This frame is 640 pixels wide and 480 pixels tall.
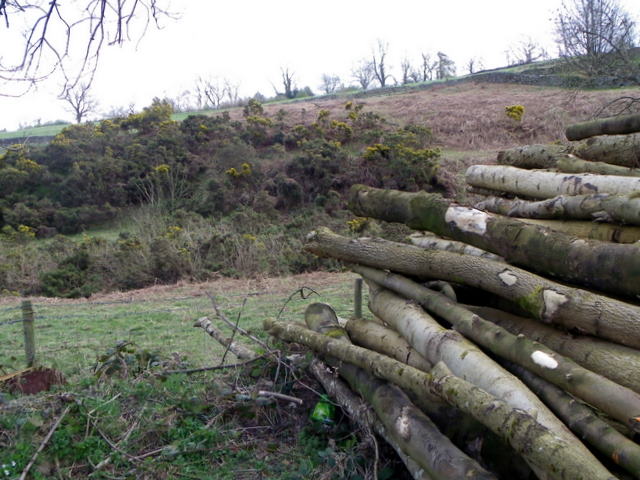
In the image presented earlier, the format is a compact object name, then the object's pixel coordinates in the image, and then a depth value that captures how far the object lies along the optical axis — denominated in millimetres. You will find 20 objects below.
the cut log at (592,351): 2914
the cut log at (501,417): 2291
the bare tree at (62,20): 3636
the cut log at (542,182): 4020
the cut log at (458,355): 2869
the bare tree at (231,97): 45688
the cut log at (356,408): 3168
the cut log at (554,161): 4520
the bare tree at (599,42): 13914
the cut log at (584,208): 3471
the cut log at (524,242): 3139
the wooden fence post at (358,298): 7941
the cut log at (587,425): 2389
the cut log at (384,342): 3815
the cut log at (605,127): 4871
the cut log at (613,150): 4738
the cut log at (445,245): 4307
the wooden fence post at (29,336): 6586
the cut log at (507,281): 3037
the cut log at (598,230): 3570
